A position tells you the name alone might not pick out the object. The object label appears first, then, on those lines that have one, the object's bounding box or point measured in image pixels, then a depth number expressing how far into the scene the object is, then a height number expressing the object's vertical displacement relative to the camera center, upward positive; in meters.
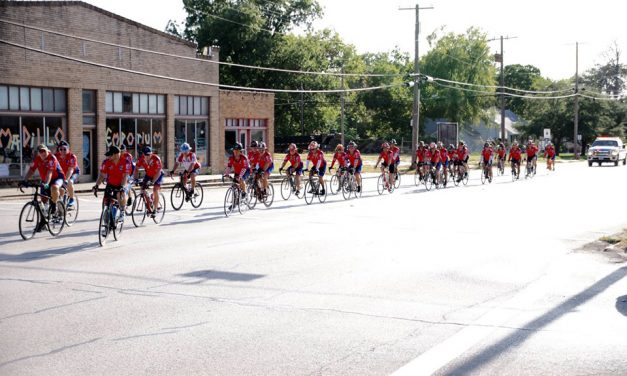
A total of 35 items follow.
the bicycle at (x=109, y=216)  14.98 -1.40
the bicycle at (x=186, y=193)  22.80 -1.49
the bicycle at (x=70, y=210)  17.42 -1.57
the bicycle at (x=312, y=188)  25.09 -1.44
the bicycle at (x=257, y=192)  23.06 -1.45
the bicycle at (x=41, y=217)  16.05 -1.55
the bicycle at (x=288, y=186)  25.98 -1.46
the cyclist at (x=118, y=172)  15.48 -0.61
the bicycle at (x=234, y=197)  21.53 -1.50
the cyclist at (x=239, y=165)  21.56 -0.64
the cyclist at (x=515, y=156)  40.47 -0.68
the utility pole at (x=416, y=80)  48.81 +3.70
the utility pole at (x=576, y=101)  76.74 +3.97
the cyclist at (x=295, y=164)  24.61 -0.71
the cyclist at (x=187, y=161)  22.11 -0.56
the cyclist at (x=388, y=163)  29.31 -0.78
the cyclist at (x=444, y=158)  34.59 -0.68
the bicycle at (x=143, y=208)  18.84 -1.58
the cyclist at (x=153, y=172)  19.22 -0.76
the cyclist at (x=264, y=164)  22.92 -0.65
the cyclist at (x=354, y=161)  27.08 -0.66
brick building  30.56 +2.16
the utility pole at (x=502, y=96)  64.31 +3.67
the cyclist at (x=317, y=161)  25.05 -0.61
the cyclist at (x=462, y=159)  36.38 -0.76
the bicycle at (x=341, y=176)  27.00 -1.16
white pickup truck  59.94 -0.60
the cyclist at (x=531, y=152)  42.84 -0.50
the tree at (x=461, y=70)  87.31 +7.83
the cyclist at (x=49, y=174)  16.27 -0.68
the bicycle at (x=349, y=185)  27.00 -1.46
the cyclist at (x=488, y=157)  37.59 -0.68
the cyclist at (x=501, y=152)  43.75 -0.52
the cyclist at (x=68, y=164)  17.69 -0.53
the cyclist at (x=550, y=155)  50.41 -0.77
